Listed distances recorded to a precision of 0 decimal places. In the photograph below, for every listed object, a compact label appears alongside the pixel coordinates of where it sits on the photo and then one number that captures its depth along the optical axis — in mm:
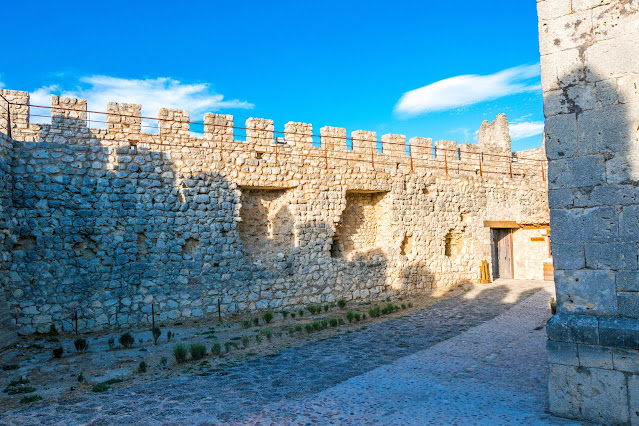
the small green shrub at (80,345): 8359
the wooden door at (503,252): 17891
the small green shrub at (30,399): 5588
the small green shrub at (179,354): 7418
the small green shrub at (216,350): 7879
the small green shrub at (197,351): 7613
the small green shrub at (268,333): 9091
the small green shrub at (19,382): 6372
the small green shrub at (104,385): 6059
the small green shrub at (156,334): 8953
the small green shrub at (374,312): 11293
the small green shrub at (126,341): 8805
